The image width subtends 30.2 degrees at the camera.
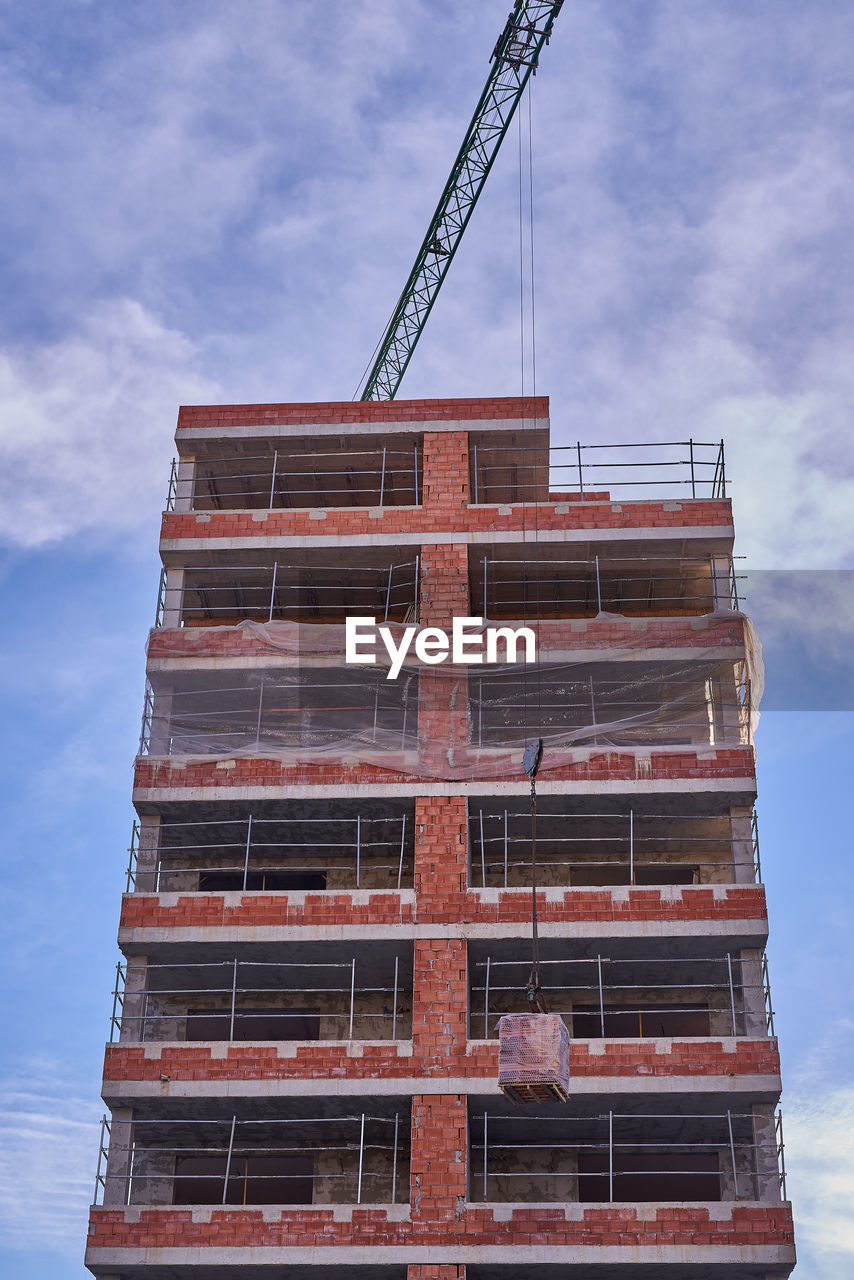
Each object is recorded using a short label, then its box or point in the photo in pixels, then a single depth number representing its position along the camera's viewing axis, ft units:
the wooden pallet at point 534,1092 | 76.23
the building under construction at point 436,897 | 91.04
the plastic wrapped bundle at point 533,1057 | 75.97
